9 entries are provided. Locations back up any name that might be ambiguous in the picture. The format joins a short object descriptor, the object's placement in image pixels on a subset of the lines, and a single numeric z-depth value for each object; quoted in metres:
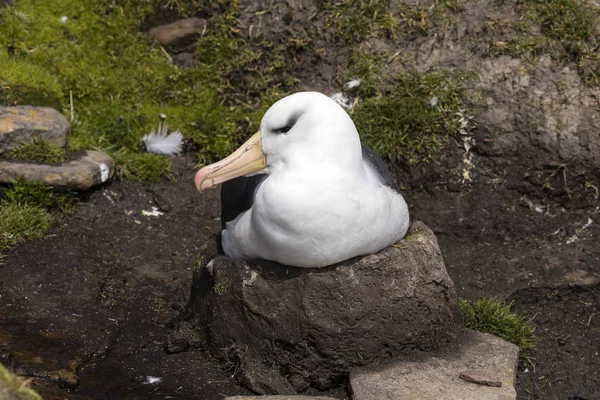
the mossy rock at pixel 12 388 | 5.93
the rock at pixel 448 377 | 8.23
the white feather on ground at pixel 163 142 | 13.42
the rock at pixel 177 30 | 14.58
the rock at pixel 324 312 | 8.46
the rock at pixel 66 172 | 11.55
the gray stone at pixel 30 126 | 11.84
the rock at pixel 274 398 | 8.02
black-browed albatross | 7.86
